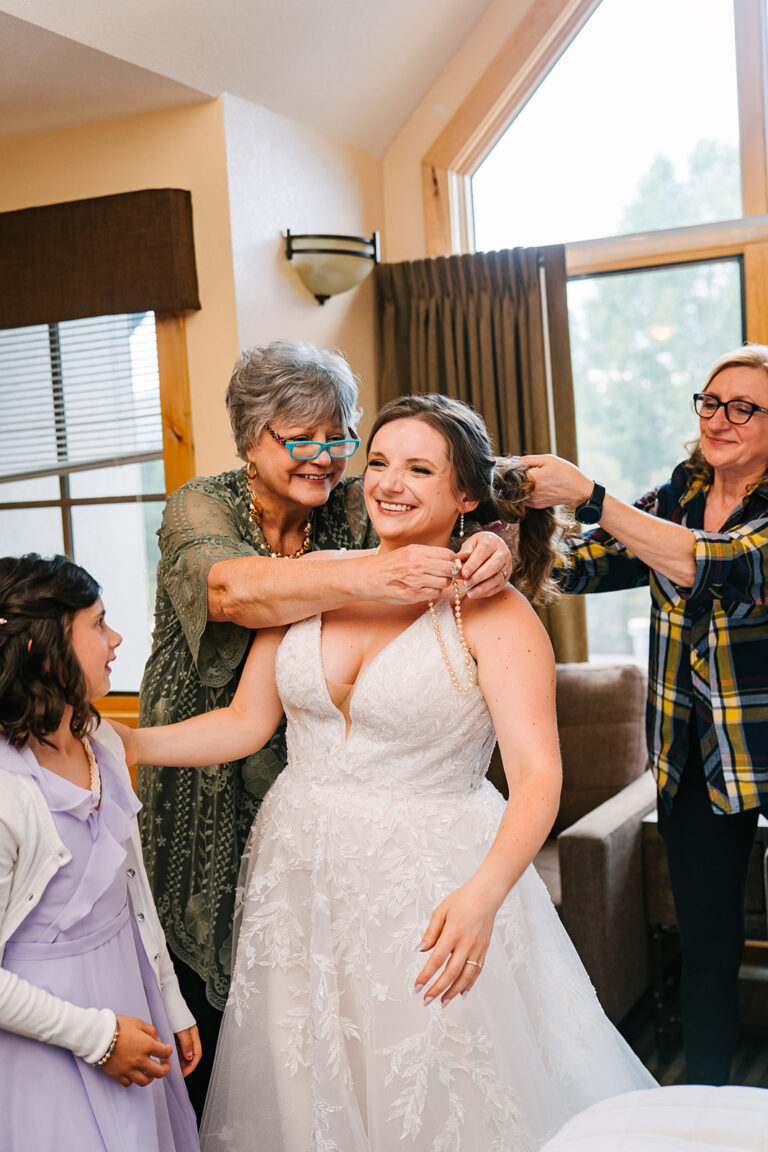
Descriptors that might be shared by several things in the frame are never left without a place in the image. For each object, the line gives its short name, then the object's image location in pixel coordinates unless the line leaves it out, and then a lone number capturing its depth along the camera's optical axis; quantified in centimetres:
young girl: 152
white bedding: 139
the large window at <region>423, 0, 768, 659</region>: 415
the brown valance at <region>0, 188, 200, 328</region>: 363
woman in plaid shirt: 226
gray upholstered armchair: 312
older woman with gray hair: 187
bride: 164
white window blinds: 385
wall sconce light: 385
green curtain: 424
